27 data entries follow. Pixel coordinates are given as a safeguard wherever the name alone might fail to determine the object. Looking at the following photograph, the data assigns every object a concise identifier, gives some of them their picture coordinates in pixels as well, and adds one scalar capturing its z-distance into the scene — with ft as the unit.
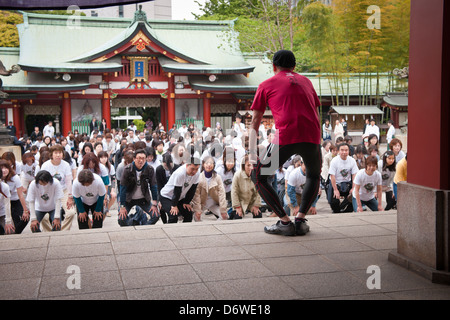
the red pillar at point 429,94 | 10.37
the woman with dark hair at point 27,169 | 30.40
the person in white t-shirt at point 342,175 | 26.99
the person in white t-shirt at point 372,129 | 61.52
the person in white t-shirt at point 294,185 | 24.80
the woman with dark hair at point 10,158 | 26.58
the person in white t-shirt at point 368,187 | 25.01
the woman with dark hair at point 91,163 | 25.89
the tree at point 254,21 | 66.91
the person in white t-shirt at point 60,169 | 25.48
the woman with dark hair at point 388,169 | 28.55
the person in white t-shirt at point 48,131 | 67.97
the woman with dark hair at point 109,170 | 27.84
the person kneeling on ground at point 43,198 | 22.26
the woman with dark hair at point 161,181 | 24.35
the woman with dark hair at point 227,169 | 27.68
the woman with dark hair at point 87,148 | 34.95
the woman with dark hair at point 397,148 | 30.25
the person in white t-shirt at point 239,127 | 57.24
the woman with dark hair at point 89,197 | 22.25
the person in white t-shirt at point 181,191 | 22.95
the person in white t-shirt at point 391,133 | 59.31
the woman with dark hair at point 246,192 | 24.30
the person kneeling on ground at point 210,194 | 24.41
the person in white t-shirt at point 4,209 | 21.41
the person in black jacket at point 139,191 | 23.39
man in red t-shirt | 13.88
